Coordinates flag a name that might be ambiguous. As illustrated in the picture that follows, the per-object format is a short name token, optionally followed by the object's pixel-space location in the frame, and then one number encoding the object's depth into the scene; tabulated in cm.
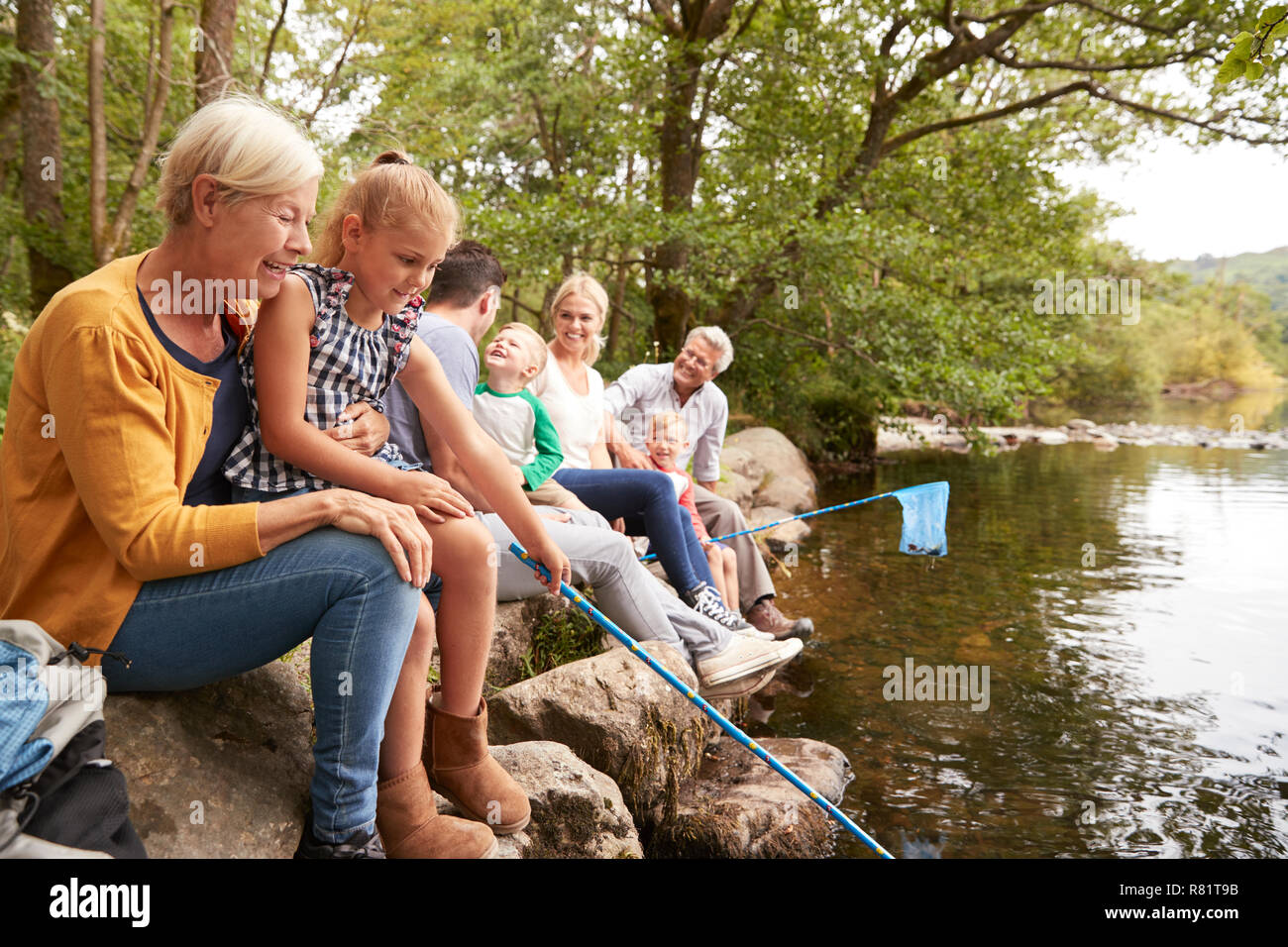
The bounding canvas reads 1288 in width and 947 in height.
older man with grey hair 535
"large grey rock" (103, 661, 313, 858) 199
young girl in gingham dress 208
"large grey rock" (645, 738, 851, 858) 333
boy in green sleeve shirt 374
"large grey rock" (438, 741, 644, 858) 258
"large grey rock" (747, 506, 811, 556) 841
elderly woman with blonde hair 176
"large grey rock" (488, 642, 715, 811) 320
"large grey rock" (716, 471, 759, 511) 893
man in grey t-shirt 312
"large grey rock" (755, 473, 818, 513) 1019
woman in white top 425
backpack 153
